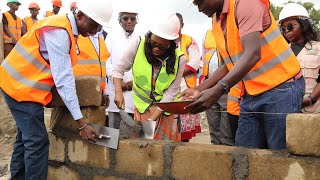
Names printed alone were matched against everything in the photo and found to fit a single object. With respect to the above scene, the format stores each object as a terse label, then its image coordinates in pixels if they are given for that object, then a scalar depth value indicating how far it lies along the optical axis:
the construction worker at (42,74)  3.11
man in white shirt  5.16
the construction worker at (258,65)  2.62
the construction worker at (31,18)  10.16
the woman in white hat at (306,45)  3.84
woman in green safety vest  3.81
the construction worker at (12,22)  9.48
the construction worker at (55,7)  9.78
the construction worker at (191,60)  5.36
